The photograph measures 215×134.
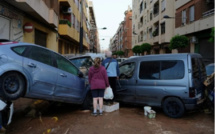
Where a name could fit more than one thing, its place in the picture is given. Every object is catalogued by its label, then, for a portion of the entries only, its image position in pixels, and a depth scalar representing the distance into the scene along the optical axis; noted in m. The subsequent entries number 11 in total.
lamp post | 16.43
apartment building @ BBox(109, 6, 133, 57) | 65.06
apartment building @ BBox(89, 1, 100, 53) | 59.69
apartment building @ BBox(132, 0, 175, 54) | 26.09
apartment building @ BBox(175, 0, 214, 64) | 17.20
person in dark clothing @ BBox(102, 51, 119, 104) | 6.01
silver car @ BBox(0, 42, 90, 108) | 3.89
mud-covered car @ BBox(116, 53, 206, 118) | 5.16
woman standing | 5.31
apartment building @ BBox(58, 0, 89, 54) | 16.86
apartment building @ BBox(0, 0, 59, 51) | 8.70
